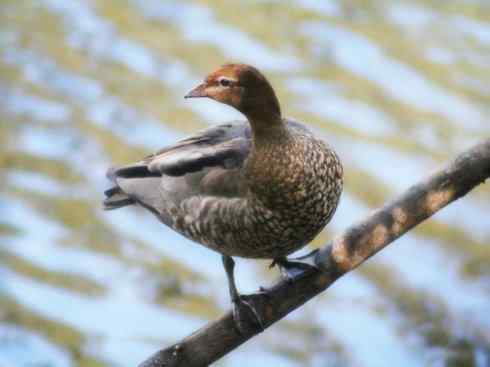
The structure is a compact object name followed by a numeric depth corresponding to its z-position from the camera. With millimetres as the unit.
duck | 8586
